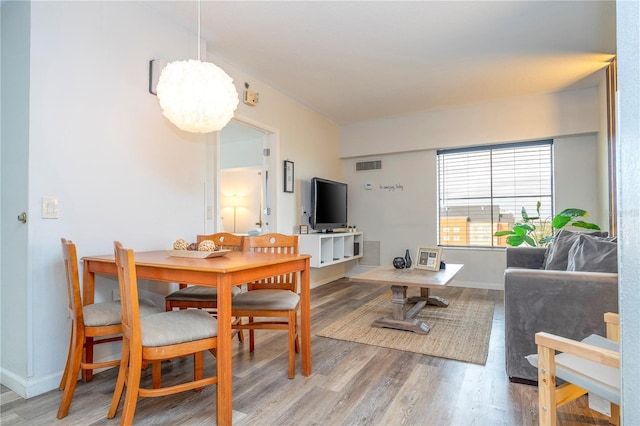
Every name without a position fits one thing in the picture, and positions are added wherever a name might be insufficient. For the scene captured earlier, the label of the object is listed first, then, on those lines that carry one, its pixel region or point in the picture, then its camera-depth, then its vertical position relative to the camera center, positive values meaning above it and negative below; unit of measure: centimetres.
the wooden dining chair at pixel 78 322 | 181 -60
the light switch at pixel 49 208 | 208 +4
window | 491 +45
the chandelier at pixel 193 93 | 206 +75
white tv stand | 468 -46
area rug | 267 -104
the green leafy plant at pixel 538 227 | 405 -12
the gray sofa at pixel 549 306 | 188 -51
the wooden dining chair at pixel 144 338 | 155 -58
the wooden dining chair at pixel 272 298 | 220 -56
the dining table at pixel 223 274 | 163 -32
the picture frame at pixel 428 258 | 373 -46
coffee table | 309 -60
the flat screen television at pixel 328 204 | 495 +18
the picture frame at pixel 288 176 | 462 +55
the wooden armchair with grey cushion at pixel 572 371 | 116 -57
